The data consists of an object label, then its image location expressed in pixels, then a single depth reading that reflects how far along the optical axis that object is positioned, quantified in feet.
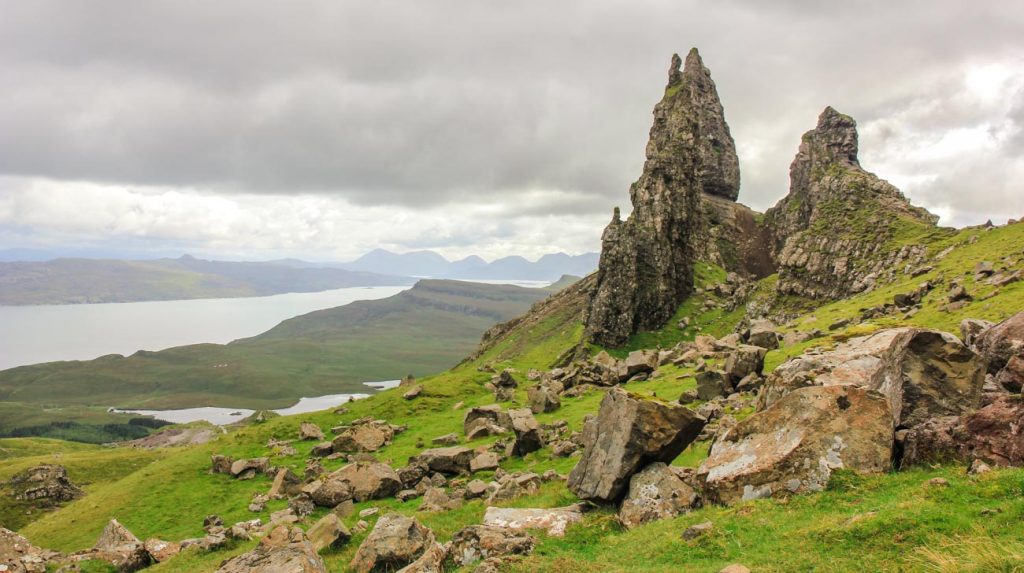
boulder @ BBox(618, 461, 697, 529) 66.69
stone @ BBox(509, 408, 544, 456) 136.87
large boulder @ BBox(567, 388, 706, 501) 73.20
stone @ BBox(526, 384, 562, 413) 179.93
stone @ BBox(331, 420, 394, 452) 181.98
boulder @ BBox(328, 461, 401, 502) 123.95
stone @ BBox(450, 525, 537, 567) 61.82
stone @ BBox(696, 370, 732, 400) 137.39
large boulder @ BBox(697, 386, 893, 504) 59.00
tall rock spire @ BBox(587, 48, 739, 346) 402.93
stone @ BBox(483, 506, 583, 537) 68.69
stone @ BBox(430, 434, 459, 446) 166.61
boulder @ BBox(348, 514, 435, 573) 66.54
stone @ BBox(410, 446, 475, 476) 135.64
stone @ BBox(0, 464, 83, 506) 222.69
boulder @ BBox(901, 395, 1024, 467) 51.80
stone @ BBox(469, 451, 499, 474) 132.36
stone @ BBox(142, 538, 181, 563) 104.45
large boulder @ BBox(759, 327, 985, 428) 61.72
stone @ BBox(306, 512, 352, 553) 81.56
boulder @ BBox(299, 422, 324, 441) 206.28
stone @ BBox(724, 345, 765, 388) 139.23
